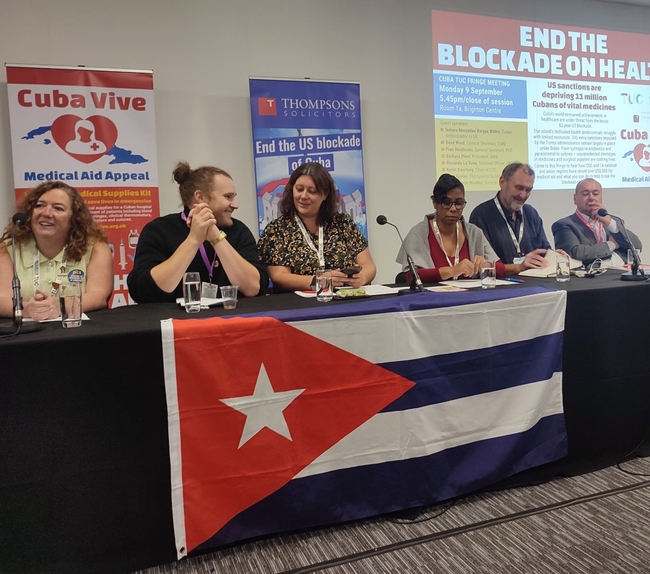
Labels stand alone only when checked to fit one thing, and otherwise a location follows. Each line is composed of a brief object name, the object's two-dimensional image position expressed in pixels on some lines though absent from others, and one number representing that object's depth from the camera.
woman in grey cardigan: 2.57
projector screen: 4.38
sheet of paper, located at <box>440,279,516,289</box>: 2.21
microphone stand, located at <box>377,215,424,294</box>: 2.10
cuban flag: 1.58
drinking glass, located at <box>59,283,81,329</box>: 1.60
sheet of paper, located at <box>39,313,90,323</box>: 1.68
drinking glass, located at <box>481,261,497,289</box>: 2.17
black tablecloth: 1.42
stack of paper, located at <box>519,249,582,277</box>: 2.47
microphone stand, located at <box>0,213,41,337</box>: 1.50
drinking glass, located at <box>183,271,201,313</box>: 1.77
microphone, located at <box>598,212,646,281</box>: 2.26
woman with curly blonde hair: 1.93
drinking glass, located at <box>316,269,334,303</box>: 1.94
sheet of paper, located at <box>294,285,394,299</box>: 2.04
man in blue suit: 3.32
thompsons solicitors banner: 3.78
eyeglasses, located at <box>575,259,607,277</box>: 2.47
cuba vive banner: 3.20
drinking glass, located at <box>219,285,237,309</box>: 1.84
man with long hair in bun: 1.98
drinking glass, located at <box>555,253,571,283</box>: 2.34
